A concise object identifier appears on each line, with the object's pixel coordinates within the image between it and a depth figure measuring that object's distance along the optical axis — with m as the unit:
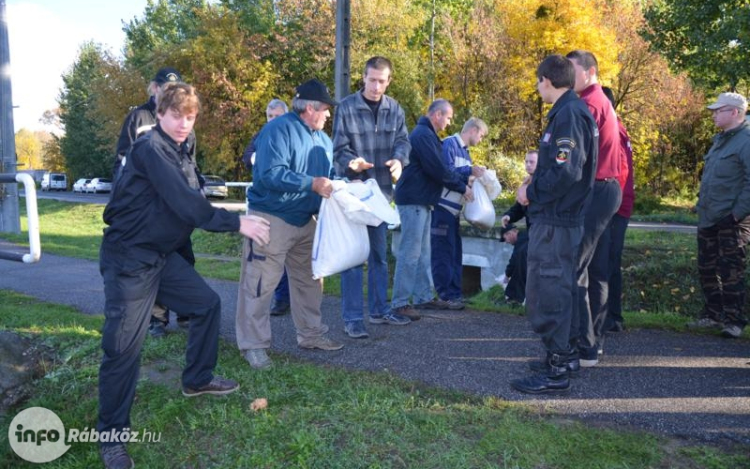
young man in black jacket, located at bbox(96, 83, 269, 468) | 3.49
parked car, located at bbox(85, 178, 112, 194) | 48.12
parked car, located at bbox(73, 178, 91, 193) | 50.00
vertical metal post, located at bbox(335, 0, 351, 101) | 9.67
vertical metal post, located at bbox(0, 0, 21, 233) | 8.09
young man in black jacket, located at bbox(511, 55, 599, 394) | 3.98
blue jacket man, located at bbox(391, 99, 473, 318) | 6.03
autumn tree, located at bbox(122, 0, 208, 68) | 44.62
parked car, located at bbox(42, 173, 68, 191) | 56.85
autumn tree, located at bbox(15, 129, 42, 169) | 89.25
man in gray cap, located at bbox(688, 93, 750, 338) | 5.64
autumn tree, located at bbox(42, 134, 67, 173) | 61.72
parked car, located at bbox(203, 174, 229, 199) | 33.75
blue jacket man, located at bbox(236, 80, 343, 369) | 4.62
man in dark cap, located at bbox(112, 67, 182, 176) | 5.21
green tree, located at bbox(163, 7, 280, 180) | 33.69
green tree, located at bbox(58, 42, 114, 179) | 52.84
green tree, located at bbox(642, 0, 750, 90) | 15.33
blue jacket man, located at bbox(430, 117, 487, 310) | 6.65
